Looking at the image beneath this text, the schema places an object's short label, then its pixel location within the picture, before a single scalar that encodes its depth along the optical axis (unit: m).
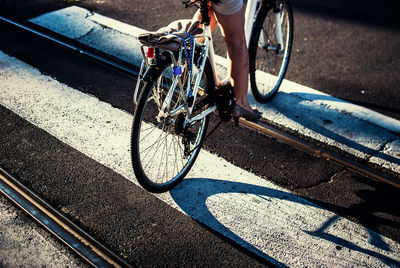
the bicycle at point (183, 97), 2.60
